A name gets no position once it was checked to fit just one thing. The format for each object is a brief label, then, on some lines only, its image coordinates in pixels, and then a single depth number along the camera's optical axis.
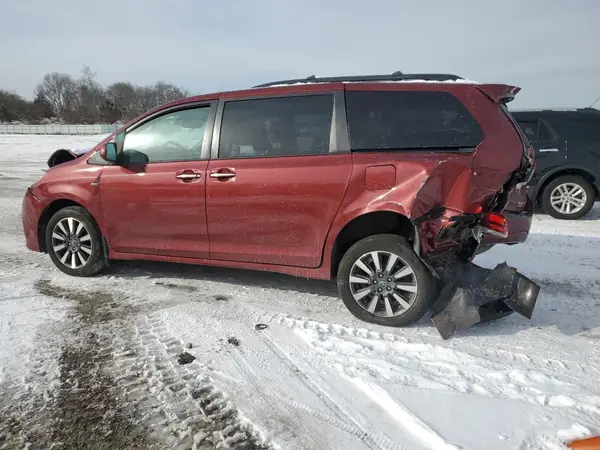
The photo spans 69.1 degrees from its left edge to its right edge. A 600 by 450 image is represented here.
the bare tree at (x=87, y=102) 79.25
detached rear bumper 3.21
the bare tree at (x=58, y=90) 95.00
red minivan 3.26
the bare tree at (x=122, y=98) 77.81
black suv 7.25
